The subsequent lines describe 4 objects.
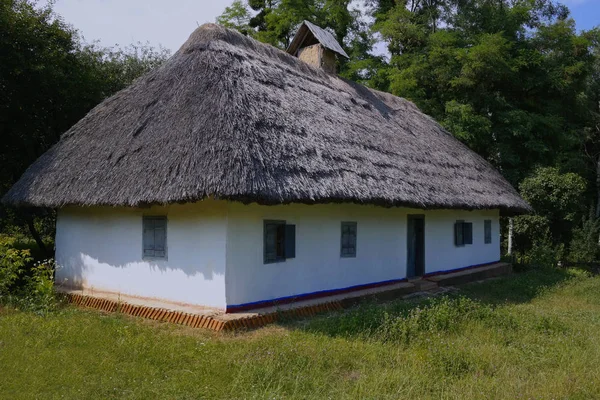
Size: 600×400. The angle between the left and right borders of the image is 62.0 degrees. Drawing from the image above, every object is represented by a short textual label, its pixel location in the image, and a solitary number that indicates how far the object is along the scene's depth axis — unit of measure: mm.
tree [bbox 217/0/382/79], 20938
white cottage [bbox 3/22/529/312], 7426
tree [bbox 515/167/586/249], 16047
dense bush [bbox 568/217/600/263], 16906
